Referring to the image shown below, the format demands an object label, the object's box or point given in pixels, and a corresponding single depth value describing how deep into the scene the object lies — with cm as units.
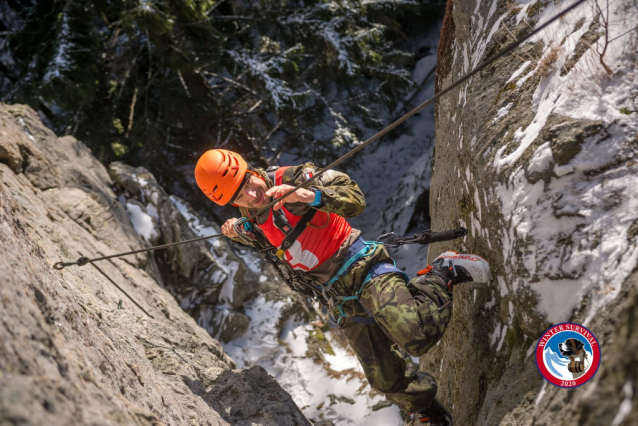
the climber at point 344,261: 277
